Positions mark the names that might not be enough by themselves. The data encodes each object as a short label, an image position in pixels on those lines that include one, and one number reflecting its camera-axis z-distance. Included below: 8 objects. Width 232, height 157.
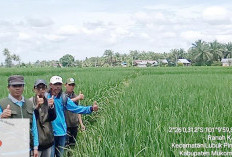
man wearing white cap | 3.44
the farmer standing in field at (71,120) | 3.97
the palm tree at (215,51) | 57.38
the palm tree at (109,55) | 66.06
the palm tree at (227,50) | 64.19
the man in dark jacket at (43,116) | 2.88
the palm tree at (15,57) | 67.31
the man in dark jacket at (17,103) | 2.66
